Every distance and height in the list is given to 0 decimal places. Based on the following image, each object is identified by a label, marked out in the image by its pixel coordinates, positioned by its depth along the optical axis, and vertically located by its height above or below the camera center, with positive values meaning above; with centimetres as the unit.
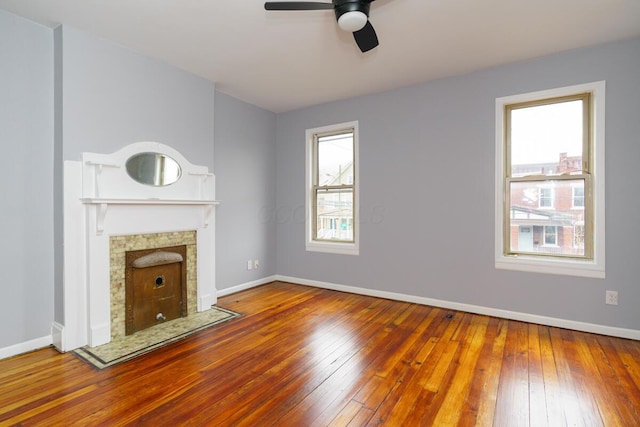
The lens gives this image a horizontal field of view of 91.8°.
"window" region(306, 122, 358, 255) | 448 +34
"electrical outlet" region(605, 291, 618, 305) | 289 -82
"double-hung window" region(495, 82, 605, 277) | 298 +30
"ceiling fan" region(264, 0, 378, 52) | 202 +134
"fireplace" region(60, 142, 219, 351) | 265 -14
